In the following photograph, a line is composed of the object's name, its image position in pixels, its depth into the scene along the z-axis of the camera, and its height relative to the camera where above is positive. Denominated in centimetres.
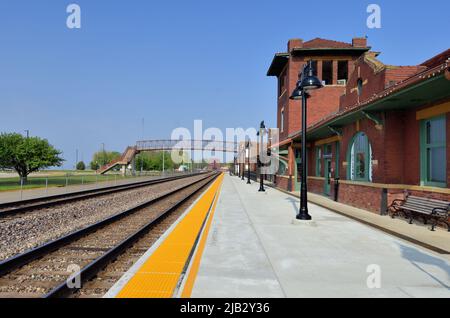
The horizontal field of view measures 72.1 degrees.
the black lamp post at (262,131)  2244 +252
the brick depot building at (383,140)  903 +104
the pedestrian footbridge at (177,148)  6694 +499
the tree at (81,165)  15888 -93
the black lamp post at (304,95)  955 +231
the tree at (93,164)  13962 -35
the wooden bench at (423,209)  828 -129
